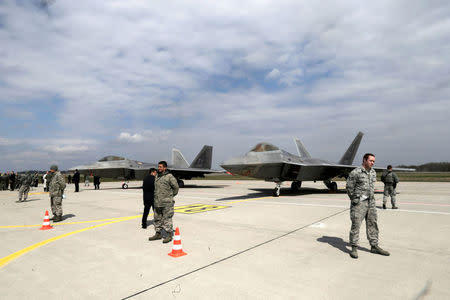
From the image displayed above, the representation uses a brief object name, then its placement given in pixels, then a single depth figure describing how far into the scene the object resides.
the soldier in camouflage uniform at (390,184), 9.54
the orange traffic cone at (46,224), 7.09
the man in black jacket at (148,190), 7.24
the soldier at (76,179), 19.72
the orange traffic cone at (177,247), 4.54
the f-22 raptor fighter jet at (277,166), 12.93
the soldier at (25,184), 14.00
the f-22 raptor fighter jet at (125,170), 20.98
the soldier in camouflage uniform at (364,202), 4.63
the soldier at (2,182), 25.08
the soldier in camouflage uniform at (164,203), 5.79
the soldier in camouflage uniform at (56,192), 8.19
